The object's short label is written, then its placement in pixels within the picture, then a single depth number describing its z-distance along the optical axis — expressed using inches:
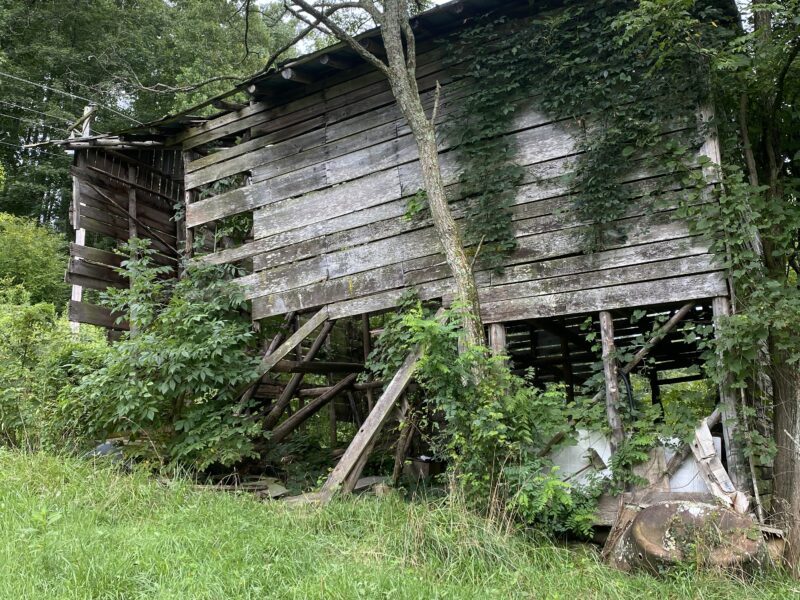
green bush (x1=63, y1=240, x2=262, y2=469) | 273.4
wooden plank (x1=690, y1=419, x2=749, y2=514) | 197.8
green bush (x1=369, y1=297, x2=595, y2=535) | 203.2
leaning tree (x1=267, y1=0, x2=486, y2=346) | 241.9
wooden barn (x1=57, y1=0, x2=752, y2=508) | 237.1
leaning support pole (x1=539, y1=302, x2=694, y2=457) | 222.1
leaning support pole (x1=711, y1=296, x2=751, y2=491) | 207.6
